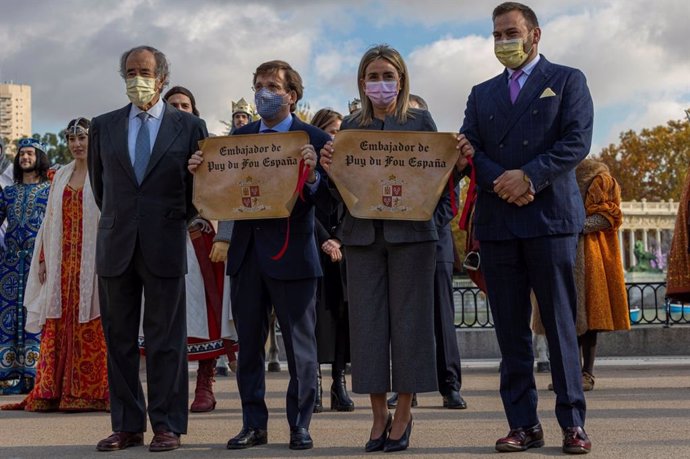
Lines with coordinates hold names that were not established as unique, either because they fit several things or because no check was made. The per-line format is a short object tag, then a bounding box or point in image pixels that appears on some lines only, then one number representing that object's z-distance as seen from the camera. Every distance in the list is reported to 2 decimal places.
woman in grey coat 6.62
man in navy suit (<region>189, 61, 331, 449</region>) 6.91
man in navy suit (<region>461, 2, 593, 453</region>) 6.43
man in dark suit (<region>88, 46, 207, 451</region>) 6.95
